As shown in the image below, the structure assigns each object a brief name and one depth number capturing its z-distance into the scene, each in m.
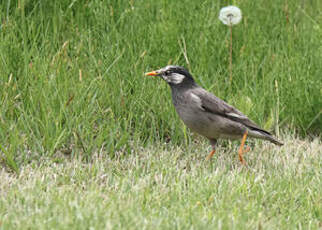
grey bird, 11.06
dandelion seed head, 13.02
